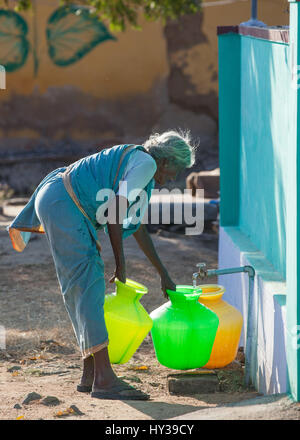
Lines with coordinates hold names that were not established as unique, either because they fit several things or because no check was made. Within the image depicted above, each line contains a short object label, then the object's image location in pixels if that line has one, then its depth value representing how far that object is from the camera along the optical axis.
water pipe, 7.26
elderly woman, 6.64
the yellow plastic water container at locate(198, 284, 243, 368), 7.40
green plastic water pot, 7.09
